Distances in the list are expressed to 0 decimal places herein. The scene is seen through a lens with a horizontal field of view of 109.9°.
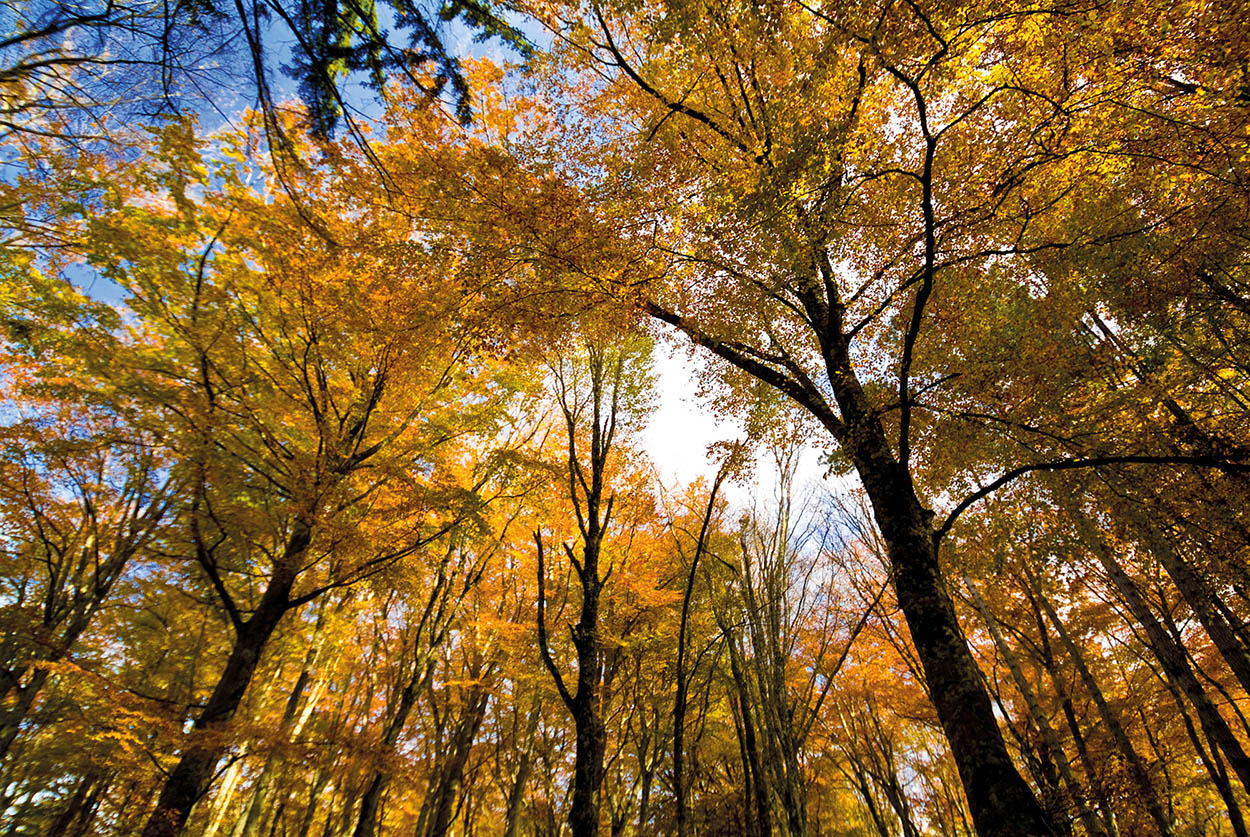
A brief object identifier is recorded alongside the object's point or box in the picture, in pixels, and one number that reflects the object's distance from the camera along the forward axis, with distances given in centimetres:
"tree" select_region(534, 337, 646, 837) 492
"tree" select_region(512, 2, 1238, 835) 370
